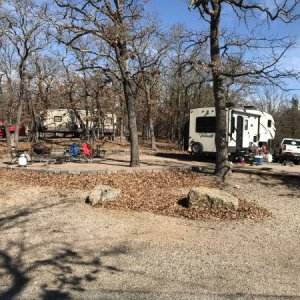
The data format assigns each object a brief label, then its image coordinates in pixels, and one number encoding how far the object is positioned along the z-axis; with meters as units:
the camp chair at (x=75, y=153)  14.08
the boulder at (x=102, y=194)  7.93
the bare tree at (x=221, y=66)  10.71
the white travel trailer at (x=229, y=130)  15.32
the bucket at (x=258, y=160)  15.06
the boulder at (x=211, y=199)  7.52
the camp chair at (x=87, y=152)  14.03
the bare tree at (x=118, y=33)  11.66
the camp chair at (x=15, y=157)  13.64
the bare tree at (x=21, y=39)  20.88
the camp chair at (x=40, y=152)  13.75
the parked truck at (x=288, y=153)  17.28
